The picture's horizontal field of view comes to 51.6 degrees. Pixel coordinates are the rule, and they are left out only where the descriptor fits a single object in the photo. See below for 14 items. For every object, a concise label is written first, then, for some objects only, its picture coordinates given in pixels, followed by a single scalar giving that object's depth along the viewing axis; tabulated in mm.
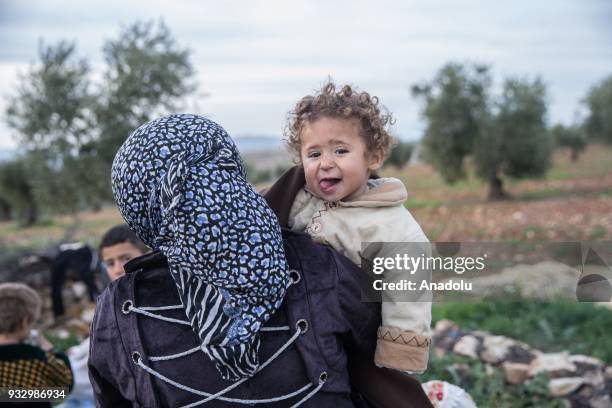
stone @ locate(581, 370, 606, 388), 4492
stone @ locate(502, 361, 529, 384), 4652
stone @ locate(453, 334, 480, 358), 5184
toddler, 1887
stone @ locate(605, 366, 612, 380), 4634
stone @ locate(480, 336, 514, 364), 5039
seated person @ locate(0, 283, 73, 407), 3400
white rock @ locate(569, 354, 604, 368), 4762
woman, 1541
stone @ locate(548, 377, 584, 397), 4379
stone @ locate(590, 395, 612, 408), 4270
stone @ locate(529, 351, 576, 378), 4617
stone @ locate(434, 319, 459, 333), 5898
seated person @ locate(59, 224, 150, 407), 4160
